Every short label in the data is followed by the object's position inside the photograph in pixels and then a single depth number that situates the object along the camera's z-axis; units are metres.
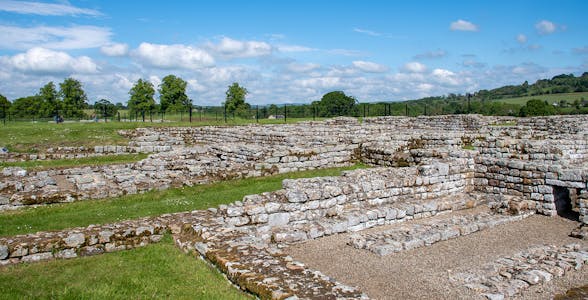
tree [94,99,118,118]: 52.38
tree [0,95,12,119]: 60.25
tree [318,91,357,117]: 58.78
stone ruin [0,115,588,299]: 7.88
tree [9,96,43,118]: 53.69
